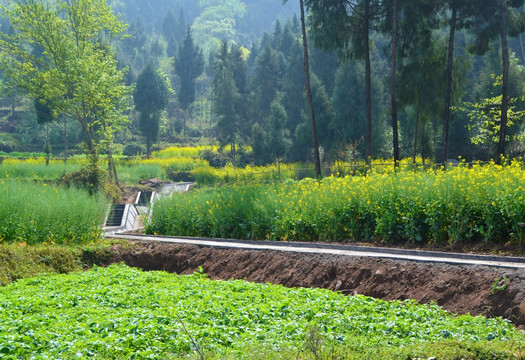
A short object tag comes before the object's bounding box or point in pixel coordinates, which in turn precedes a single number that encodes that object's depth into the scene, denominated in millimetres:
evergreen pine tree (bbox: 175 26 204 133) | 84000
